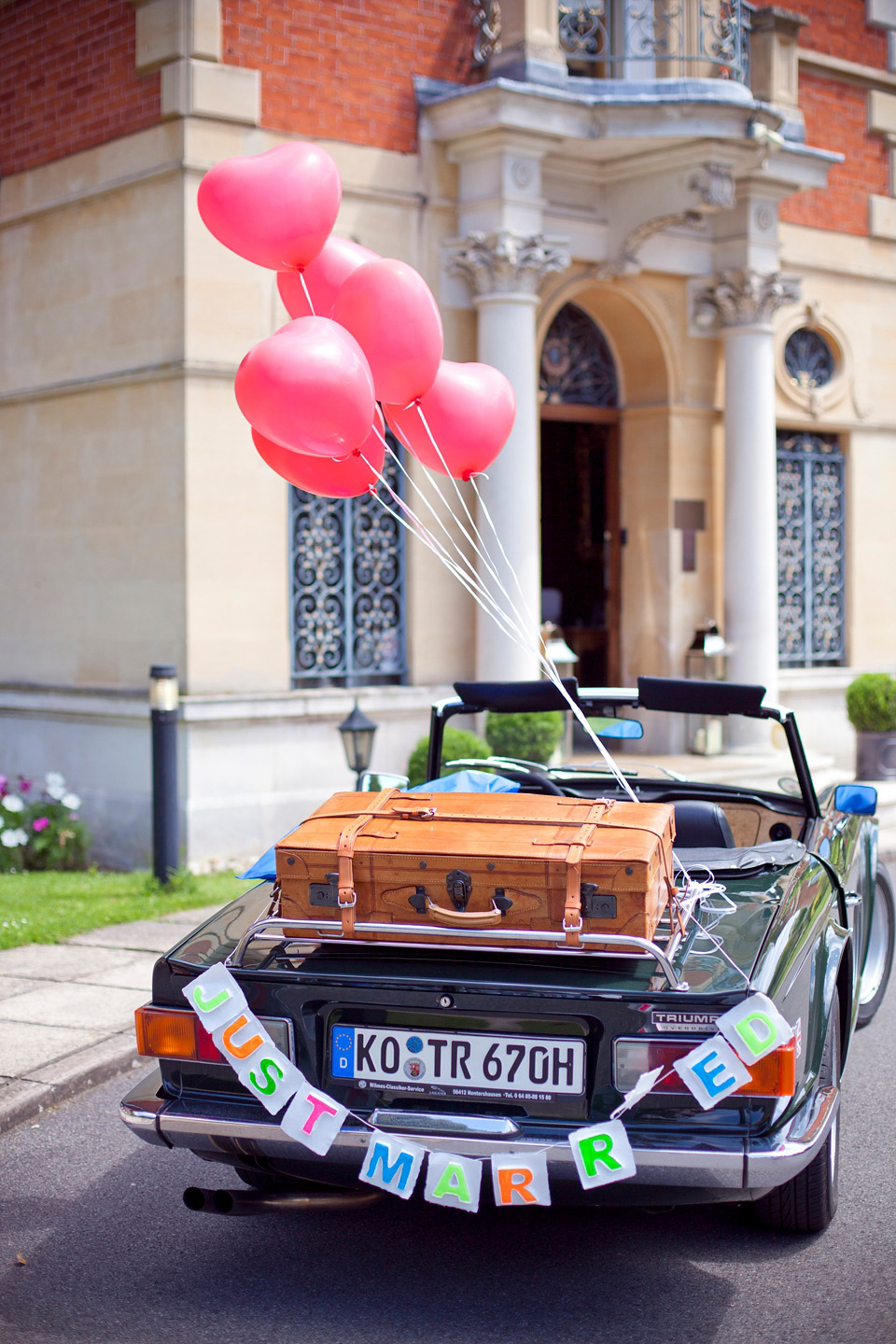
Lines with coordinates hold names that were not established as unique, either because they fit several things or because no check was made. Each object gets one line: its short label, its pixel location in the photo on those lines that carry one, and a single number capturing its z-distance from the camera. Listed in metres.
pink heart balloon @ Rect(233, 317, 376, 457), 4.43
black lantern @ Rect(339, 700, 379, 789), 8.18
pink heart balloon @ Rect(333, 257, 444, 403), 4.94
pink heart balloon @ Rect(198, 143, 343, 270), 5.05
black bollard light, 8.06
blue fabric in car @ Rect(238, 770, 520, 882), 4.47
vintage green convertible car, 3.25
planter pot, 12.16
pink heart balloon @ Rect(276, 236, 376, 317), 5.54
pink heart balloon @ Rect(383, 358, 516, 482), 5.45
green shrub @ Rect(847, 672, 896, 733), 12.12
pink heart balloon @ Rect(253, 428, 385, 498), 5.06
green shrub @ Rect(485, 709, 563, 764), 10.30
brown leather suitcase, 3.32
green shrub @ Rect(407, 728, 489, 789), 9.64
